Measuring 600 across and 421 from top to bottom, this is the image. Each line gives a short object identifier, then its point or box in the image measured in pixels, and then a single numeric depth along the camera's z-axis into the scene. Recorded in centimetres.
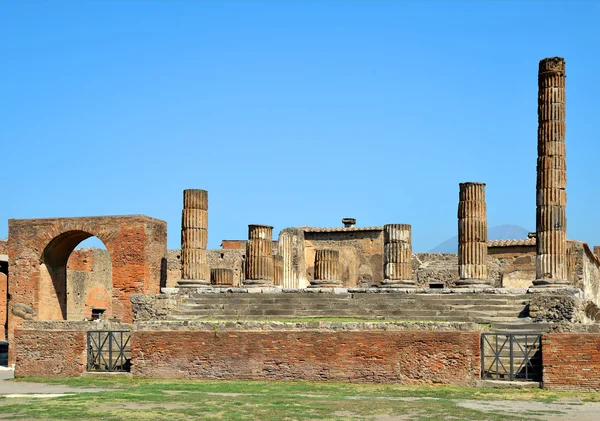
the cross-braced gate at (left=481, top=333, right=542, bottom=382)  1496
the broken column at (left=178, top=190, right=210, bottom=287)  2359
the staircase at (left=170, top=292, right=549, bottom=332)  1836
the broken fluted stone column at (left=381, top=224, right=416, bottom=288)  2248
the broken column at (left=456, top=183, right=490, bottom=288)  2188
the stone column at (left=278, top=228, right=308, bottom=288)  3196
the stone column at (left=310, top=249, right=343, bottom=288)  2350
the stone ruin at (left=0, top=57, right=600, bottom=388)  1608
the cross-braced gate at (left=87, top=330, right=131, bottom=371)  1717
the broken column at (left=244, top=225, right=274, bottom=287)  2361
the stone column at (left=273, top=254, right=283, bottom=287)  2611
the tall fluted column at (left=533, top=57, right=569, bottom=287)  2042
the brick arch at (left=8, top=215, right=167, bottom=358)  2380
